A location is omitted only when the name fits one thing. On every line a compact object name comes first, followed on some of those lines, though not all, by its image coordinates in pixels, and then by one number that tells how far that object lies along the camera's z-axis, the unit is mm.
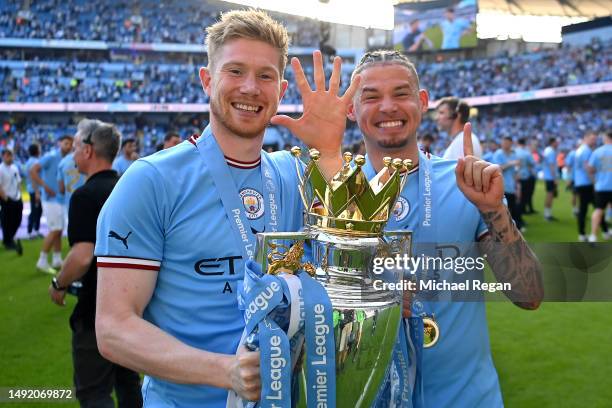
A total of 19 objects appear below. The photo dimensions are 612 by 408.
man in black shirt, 3090
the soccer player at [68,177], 7532
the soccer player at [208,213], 1354
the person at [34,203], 10391
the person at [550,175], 12578
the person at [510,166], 9896
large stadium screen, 39062
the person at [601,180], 9062
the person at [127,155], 9727
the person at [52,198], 7969
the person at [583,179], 9539
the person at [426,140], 9758
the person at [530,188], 12672
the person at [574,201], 13286
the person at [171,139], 7660
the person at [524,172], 12094
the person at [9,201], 9242
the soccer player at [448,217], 1659
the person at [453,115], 5445
